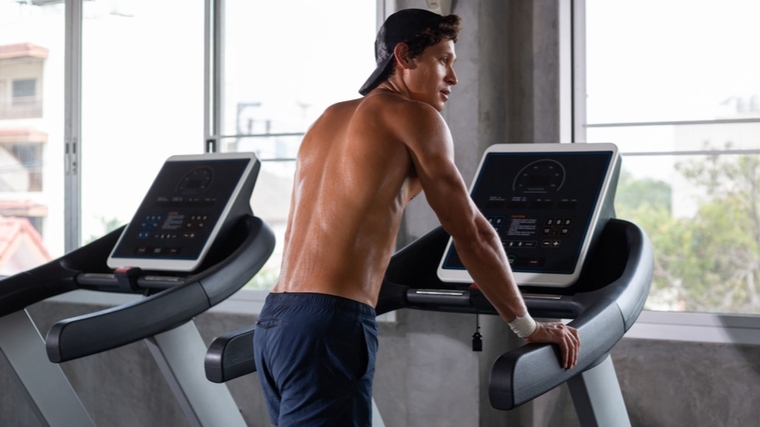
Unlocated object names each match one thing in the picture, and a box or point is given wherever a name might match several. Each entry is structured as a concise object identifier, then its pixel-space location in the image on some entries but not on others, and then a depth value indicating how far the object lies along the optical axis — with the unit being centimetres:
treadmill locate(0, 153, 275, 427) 239
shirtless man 153
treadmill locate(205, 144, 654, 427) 183
